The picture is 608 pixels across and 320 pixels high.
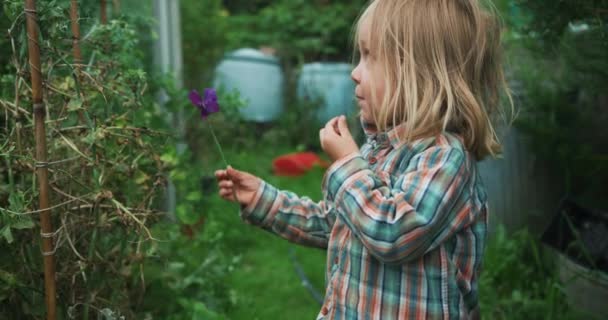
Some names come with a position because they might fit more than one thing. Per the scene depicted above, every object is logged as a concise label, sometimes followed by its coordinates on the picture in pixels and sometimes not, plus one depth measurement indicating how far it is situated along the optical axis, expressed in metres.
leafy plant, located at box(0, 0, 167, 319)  1.42
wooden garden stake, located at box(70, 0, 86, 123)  1.55
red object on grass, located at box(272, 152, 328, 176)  5.06
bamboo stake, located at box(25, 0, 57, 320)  1.20
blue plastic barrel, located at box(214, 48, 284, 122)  6.77
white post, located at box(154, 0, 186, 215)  3.23
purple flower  1.55
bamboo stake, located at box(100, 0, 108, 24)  1.96
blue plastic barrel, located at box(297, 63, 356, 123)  6.52
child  1.35
